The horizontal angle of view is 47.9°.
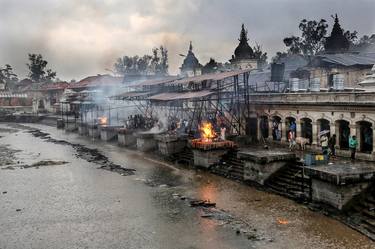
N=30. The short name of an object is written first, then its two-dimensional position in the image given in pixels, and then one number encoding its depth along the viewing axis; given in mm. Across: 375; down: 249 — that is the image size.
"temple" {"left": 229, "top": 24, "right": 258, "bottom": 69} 56500
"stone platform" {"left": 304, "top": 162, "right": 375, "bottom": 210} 17594
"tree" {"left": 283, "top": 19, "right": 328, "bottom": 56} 72688
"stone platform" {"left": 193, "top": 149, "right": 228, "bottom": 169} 28469
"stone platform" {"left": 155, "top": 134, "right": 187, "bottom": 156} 34062
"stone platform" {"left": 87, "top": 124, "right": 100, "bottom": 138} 52319
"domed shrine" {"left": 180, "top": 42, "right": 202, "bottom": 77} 68381
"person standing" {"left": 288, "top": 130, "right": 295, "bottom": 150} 29375
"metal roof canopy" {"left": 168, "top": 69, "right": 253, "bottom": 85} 32344
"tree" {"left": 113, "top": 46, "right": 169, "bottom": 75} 109750
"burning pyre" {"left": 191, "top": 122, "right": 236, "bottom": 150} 28531
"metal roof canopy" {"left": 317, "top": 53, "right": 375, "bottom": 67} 38469
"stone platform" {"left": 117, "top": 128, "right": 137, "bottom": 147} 42875
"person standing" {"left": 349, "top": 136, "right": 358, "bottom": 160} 24359
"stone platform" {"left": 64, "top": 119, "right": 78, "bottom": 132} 63531
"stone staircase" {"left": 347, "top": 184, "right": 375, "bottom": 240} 15917
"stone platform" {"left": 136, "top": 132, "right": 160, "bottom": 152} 38081
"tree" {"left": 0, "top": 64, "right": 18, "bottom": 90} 140800
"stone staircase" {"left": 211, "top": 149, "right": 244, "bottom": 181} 26016
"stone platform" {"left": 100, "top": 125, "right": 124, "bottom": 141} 48062
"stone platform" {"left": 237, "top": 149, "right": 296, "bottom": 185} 23047
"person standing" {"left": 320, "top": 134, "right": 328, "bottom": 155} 25545
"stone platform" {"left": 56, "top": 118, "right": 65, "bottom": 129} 69025
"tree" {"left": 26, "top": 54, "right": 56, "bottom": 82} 128750
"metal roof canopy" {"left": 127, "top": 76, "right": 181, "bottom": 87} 44934
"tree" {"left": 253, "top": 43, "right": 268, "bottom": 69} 83675
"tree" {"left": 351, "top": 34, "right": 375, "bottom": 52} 63131
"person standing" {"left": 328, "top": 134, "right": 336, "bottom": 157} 26266
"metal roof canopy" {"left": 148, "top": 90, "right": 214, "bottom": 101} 33000
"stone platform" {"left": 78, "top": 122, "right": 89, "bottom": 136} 56656
